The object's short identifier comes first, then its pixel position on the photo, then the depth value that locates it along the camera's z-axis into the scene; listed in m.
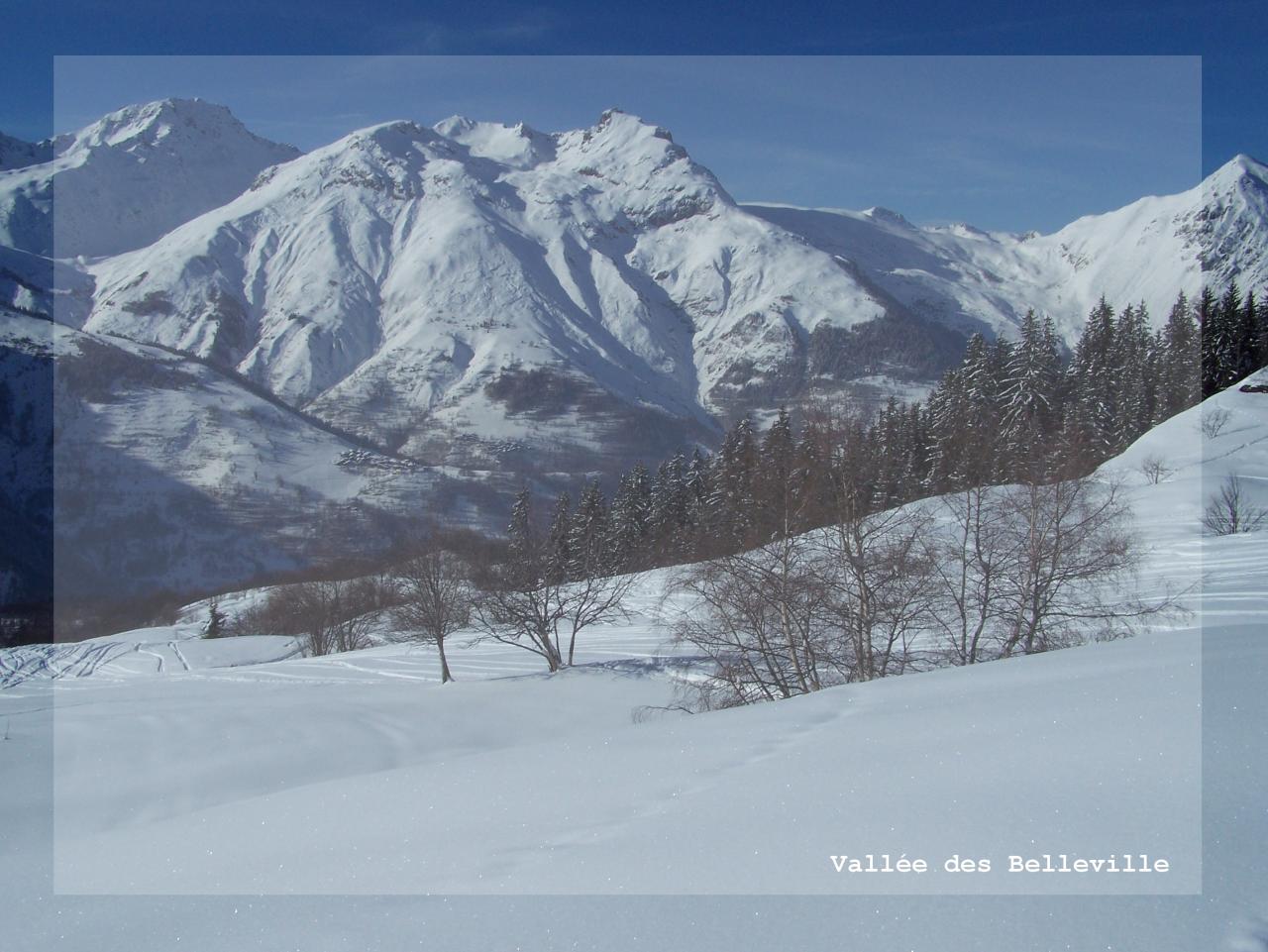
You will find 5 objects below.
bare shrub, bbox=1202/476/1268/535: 30.91
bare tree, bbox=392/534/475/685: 30.94
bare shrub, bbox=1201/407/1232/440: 46.00
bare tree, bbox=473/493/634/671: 27.58
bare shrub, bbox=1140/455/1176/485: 41.81
